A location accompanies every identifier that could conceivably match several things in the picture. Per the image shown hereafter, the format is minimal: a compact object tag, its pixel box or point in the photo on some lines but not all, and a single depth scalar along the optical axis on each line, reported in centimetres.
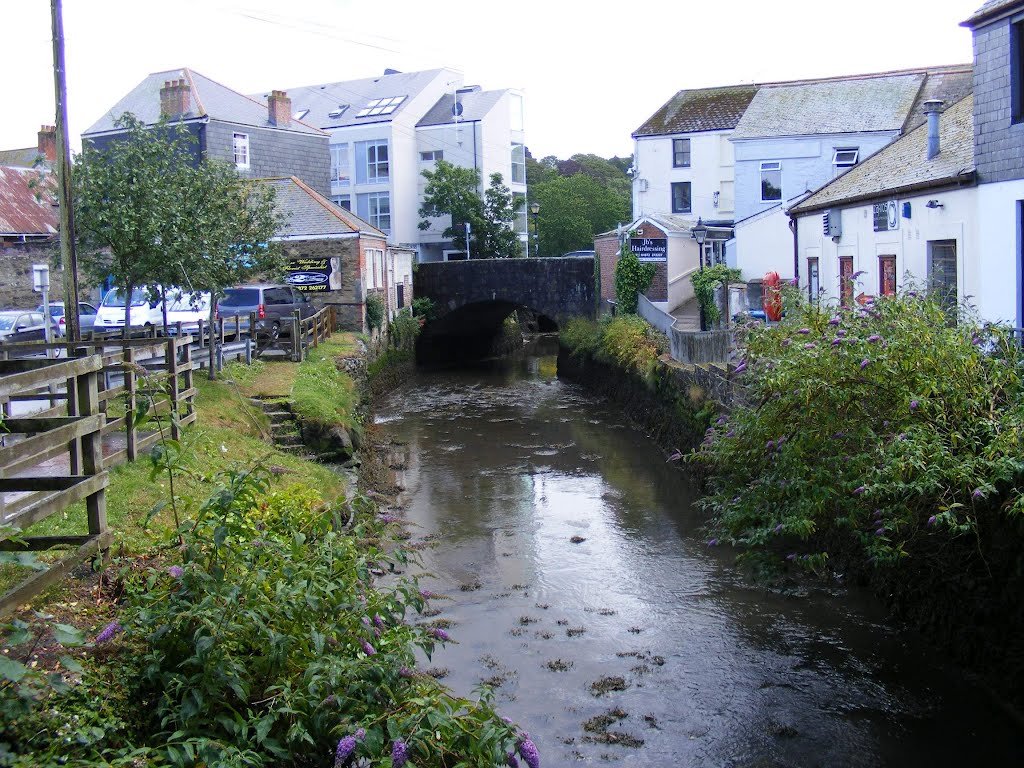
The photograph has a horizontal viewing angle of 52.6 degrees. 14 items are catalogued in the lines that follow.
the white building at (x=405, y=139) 5388
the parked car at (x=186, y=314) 2686
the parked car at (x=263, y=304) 2883
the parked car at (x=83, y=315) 2734
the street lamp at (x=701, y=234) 3015
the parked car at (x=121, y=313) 2658
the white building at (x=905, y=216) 1647
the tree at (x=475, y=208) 5106
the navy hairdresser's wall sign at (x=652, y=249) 3522
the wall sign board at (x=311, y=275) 3300
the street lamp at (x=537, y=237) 5888
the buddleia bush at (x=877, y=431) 792
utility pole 1477
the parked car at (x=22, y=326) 2442
